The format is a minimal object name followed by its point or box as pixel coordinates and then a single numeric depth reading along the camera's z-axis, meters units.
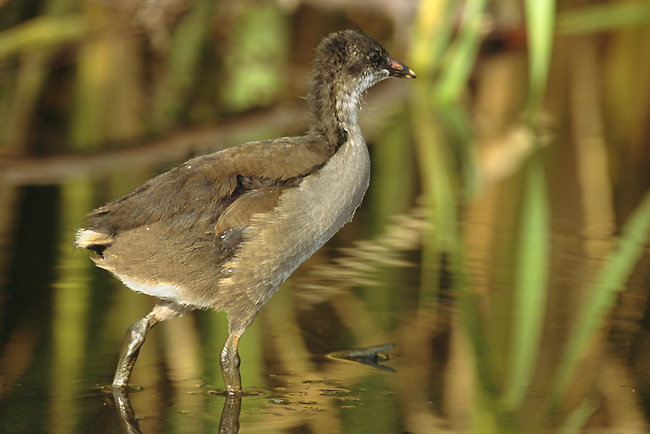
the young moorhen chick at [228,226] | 8.44
